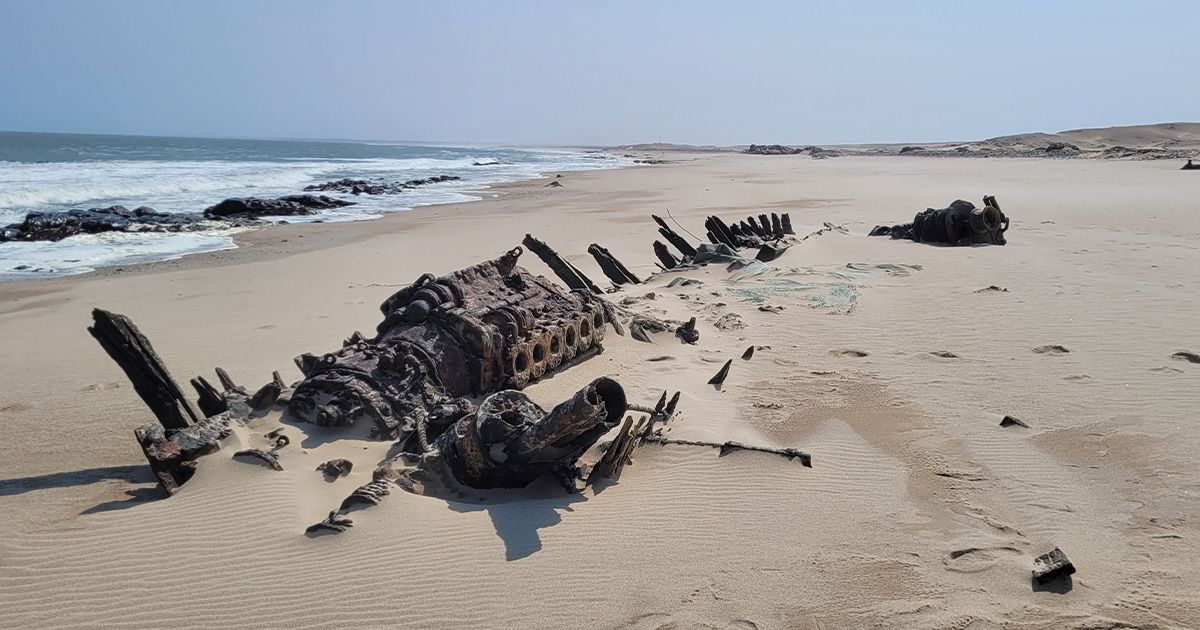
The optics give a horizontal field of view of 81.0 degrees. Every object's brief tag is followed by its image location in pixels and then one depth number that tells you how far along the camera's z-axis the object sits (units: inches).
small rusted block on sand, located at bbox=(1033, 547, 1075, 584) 124.9
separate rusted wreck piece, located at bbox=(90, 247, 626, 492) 159.0
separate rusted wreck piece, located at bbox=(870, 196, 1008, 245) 471.8
